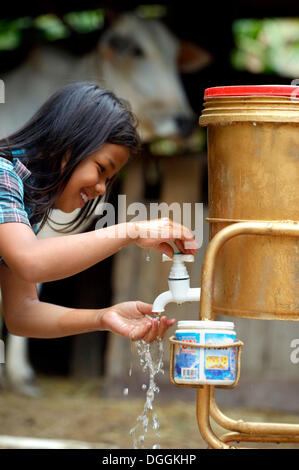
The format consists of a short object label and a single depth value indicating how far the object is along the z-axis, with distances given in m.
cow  5.35
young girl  2.72
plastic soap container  2.60
